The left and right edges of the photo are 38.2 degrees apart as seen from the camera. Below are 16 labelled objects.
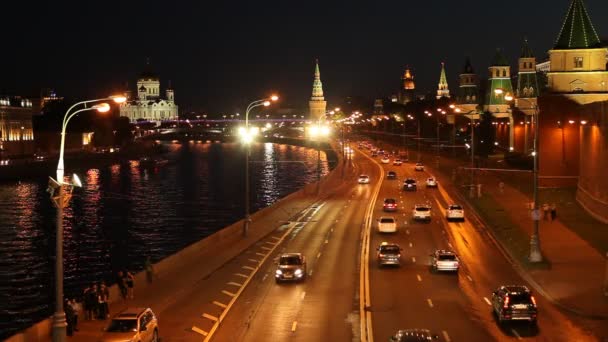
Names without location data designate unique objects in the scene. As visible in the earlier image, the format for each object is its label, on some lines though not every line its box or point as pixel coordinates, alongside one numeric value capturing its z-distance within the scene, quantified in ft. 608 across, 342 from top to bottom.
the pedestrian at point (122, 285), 94.43
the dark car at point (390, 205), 205.26
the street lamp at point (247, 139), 133.90
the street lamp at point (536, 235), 120.67
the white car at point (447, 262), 114.52
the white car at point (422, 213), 184.55
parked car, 69.05
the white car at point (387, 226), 161.99
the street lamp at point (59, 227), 66.59
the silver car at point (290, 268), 109.29
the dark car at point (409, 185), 261.03
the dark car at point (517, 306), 81.61
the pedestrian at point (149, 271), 106.01
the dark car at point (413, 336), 65.00
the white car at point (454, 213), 184.14
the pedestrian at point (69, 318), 78.18
